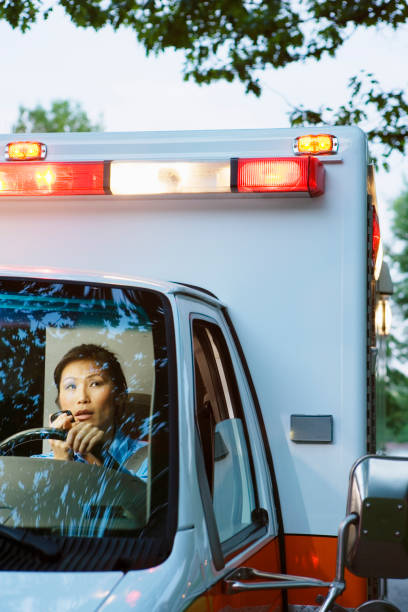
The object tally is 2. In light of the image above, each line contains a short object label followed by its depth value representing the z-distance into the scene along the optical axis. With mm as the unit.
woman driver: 2514
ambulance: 2316
